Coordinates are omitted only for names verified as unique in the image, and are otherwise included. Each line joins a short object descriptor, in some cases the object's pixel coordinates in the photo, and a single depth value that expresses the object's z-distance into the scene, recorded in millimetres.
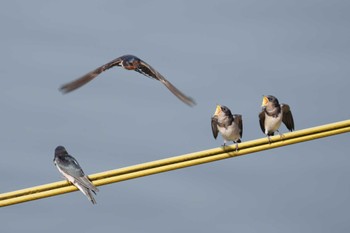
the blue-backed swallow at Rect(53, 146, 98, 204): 14000
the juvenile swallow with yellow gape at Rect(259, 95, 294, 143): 15461
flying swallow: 14730
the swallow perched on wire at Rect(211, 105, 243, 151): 15453
